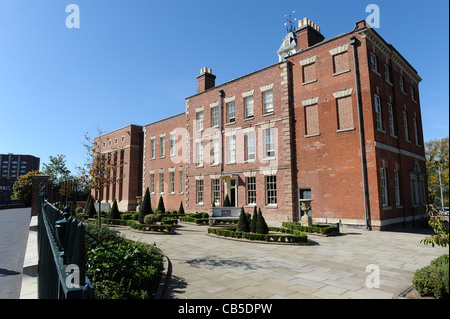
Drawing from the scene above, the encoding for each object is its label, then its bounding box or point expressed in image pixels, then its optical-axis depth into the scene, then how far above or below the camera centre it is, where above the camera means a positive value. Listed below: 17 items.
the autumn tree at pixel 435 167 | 39.19 +3.55
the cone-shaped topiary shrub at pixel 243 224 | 14.11 -1.59
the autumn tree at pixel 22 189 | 49.94 +1.29
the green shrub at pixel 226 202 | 21.59 -0.68
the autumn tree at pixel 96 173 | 16.86 +1.40
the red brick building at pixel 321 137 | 17.17 +4.17
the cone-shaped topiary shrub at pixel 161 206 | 25.93 -1.18
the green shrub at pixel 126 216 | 22.44 -1.82
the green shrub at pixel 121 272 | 4.79 -1.58
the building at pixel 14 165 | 144.38 +16.41
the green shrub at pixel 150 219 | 16.55 -1.51
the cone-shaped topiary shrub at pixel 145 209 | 18.67 -1.01
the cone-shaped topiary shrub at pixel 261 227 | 13.45 -1.69
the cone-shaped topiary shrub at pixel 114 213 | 20.88 -1.41
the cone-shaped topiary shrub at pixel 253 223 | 13.88 -1.54
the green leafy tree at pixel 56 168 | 48.46 +4.97
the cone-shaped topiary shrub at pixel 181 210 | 25.98 -1.54
